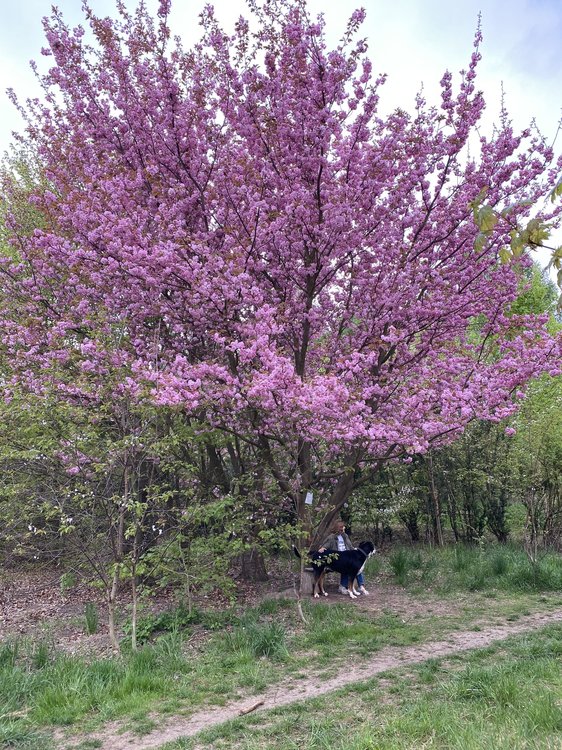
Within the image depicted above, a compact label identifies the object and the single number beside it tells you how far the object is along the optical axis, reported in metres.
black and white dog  7.51
